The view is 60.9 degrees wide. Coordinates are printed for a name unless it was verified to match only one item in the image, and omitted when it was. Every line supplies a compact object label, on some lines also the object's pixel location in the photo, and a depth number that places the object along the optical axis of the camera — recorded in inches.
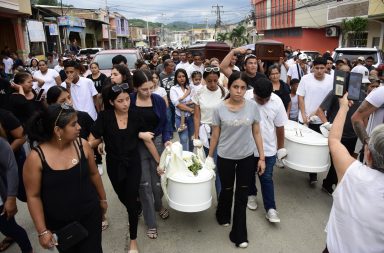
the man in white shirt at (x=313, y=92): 197.5
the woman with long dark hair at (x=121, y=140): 127.6
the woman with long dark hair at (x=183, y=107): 218.7
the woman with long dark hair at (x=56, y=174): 90.0
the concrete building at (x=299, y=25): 1229.8
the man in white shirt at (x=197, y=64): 344.8
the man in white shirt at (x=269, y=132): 156.6
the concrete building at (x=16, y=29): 732.7
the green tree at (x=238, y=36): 1904.2
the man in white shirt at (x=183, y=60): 391.9
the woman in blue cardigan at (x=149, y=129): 140.6
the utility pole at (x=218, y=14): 2732.8
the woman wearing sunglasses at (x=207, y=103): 178.1
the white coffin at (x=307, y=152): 162.1
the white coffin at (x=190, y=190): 136.0
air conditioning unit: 1087.0
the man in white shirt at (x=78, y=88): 214.7
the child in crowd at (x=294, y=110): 236.8
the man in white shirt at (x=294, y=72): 315.8
